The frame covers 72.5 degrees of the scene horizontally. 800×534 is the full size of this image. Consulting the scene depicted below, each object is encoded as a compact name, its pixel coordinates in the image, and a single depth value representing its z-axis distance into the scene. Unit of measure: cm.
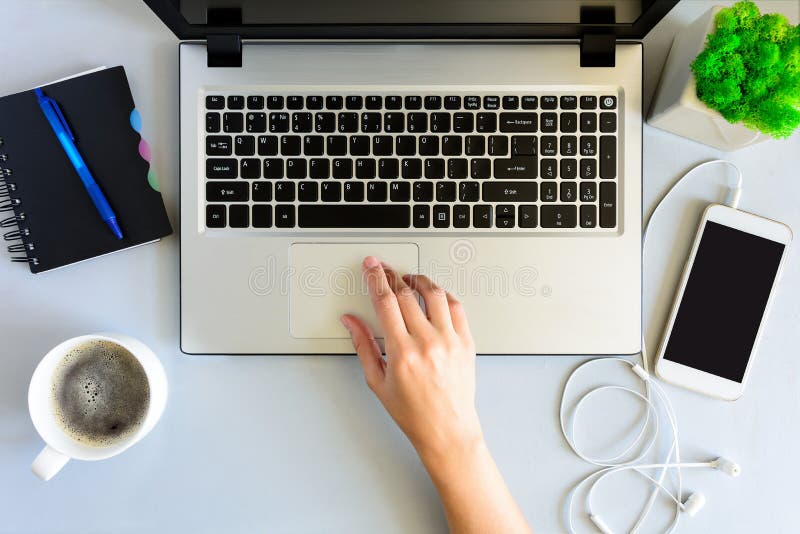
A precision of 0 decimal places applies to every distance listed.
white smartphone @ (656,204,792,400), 70
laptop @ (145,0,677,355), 65
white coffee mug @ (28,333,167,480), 63
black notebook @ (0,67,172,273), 69
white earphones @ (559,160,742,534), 70
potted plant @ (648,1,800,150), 56
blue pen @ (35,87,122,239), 68
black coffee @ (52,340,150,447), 66
